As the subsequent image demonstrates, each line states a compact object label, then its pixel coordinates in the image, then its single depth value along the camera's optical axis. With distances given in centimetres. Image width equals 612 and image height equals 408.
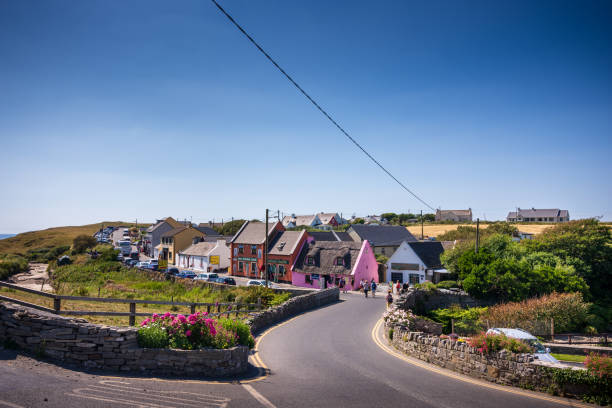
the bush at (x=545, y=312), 2636
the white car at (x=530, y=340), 1535
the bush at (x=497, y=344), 1139
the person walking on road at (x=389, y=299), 2798
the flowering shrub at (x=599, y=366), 914
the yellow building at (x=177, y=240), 7181
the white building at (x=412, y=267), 4638
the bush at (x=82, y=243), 7975
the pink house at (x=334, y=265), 4378
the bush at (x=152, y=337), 971
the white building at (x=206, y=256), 6097
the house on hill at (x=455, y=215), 15638
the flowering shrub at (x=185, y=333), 979
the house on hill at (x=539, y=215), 12472
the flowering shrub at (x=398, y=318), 1791
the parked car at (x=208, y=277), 4416
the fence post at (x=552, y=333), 2320
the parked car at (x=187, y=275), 4611
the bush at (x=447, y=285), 3888
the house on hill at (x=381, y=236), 6228
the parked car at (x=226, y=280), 4105
